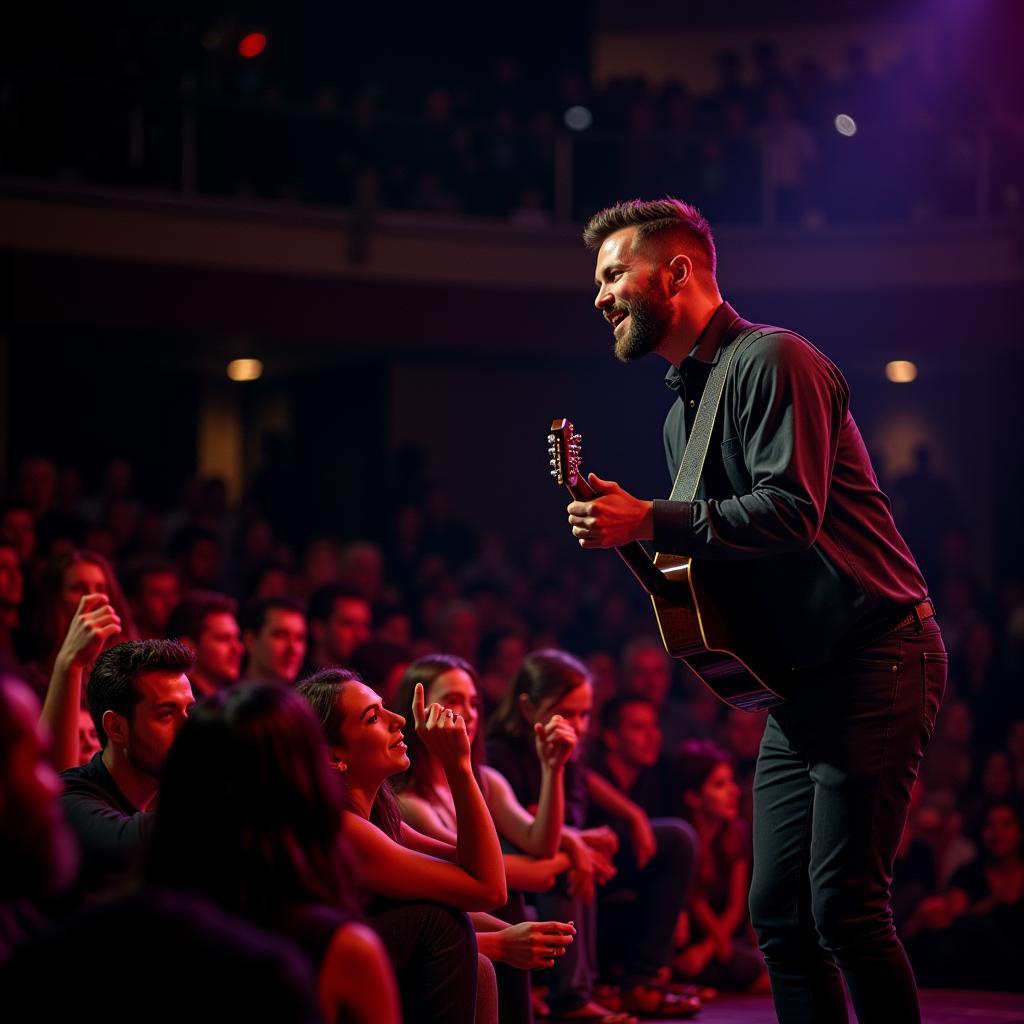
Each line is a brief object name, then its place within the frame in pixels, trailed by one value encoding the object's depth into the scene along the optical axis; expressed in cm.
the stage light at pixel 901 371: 1164
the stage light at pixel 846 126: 1036
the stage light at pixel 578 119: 1052
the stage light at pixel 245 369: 1197
